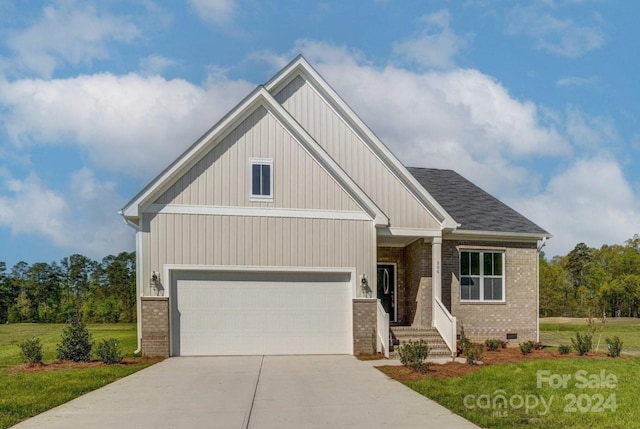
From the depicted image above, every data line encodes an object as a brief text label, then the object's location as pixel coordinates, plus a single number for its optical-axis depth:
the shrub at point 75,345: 11.88
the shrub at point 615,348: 12.50
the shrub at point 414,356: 10.27
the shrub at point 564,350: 12.95
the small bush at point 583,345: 12.73
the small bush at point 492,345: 14.68
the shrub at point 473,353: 11.35
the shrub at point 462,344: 13.00
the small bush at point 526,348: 13.41
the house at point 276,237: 12.90
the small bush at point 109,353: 11.53
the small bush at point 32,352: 11.20
